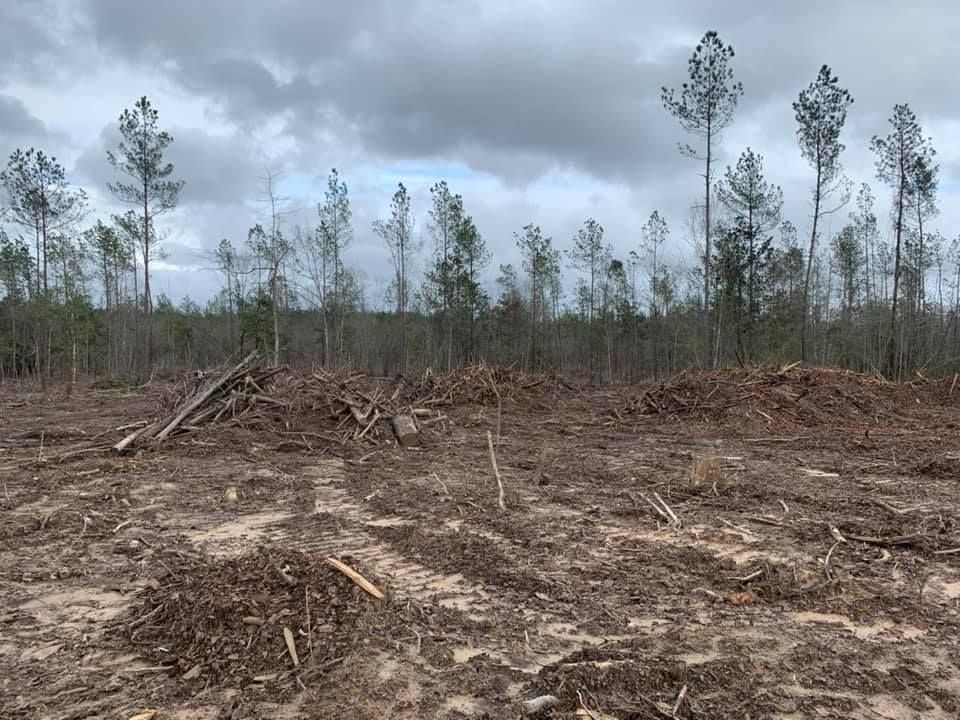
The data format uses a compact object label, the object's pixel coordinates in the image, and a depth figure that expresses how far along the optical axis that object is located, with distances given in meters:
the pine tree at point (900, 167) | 26.41
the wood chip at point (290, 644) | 3.24
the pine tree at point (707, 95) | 24.44
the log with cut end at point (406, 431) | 11.88
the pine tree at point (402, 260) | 35.03
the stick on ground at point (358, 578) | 3.97
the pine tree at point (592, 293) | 38.62
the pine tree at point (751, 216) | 27.14
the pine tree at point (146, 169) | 27.42
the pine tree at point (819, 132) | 24.84
